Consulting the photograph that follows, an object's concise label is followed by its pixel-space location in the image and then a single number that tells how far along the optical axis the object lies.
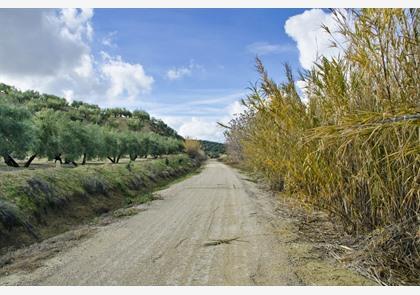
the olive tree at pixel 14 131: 25.68
